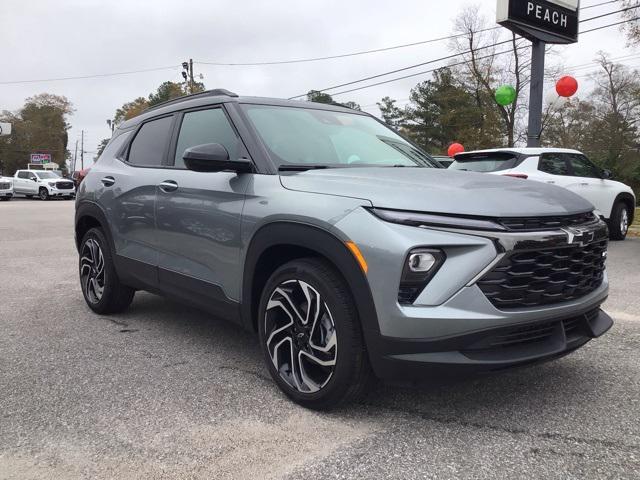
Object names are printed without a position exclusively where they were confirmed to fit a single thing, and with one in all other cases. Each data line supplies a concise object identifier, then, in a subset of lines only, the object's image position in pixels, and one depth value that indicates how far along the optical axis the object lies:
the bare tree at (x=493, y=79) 37.25
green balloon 18.03
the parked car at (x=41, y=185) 31.72
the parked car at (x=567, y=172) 8.65
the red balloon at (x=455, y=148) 22.43
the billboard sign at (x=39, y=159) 68.31
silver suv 2.38
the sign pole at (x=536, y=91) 12.22
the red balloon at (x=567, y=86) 15.47
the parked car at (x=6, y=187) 29.52
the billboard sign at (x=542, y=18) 11.22
